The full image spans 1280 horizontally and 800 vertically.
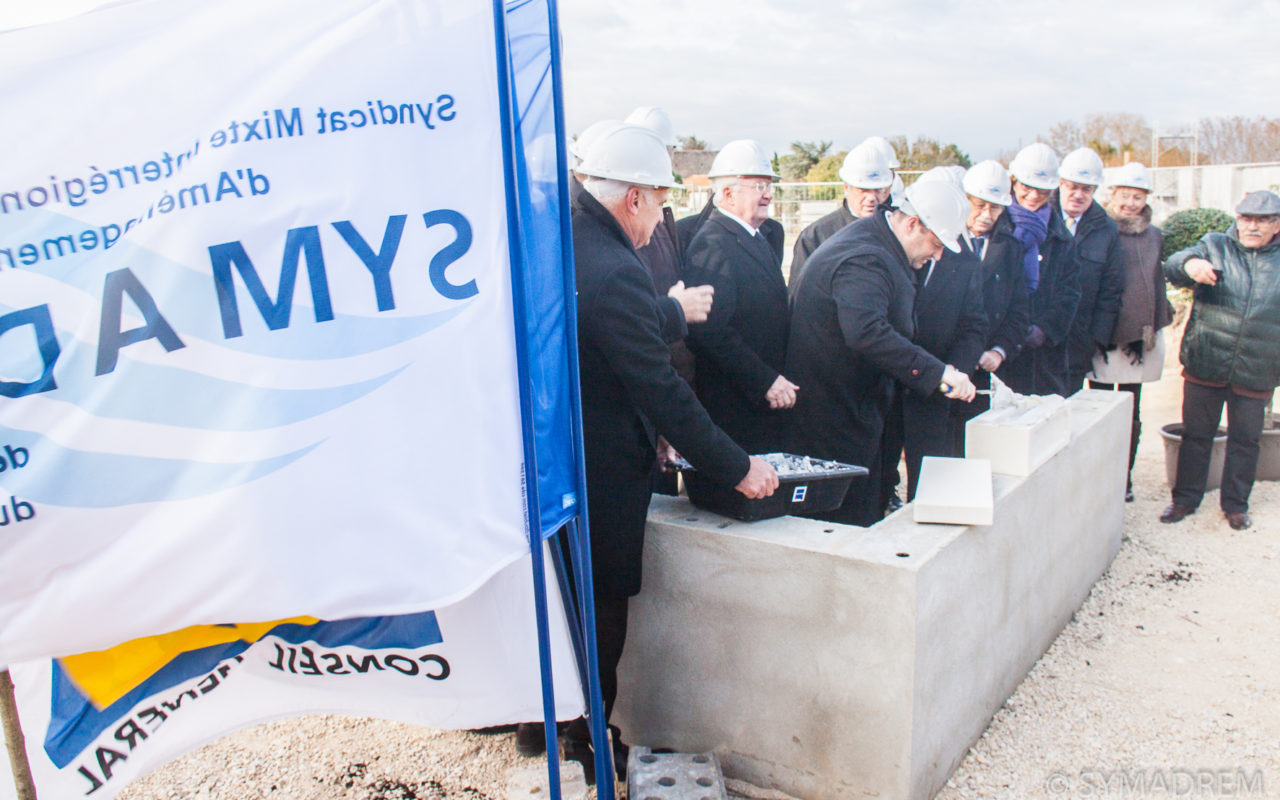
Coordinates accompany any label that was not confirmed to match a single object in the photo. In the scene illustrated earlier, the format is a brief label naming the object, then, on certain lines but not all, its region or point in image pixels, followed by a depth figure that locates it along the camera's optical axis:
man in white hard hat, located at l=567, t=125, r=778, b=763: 2.59
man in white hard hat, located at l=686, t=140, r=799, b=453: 4.07
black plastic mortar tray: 2.90
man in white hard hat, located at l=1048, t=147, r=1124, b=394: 5.32
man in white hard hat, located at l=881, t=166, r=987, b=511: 4.30
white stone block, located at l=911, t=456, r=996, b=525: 2.92
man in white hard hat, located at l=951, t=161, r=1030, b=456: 4.82
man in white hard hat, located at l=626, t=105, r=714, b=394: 3.29
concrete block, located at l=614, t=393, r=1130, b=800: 2.63
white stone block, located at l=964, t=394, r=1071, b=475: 3.41
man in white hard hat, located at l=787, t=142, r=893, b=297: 5.37
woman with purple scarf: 5.21
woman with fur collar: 5.42
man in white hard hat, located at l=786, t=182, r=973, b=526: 3.72
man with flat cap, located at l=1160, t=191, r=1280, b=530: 4.98
